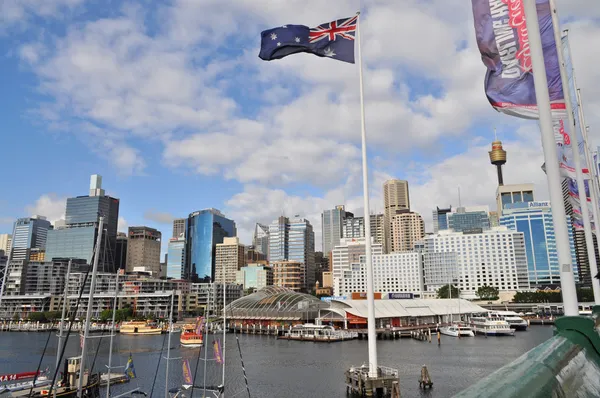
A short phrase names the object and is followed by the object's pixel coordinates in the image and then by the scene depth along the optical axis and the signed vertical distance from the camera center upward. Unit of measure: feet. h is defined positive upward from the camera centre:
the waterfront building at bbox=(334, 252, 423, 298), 635.25 +19.90
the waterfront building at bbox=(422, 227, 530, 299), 603.67 +38.13
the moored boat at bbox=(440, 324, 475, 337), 299.58 -26.53
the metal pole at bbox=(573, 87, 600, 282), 57.25 +17.44
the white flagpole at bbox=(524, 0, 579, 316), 25.21 +7.14
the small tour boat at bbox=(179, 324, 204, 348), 264.11 -26.90
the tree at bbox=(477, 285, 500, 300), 549.91 -3.47
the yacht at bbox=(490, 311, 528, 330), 350.43 -23.69
